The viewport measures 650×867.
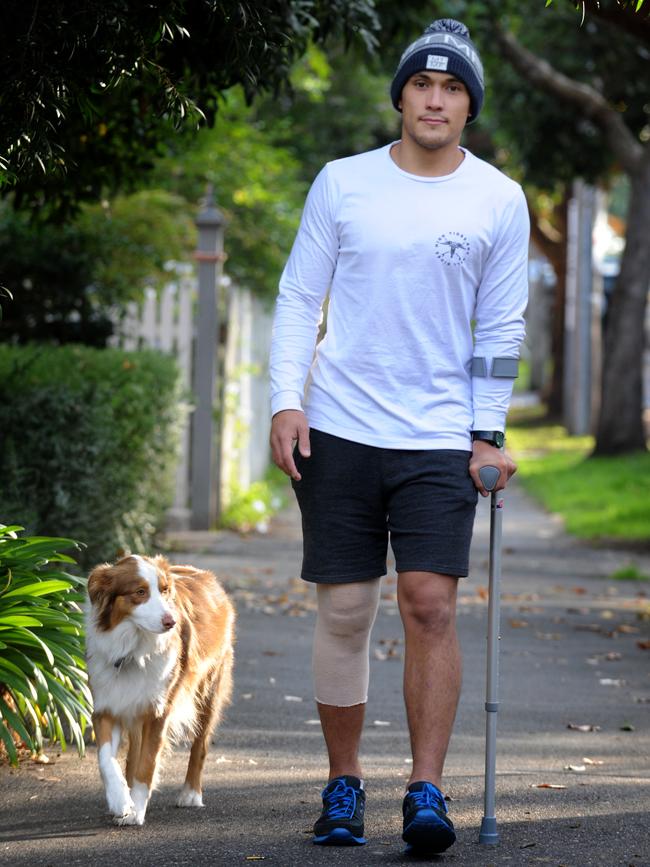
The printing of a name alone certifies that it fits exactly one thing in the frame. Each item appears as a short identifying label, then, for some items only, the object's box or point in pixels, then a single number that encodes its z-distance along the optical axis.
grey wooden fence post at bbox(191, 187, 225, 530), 25.56
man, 8.80
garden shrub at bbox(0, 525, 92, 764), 9.97
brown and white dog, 9.02
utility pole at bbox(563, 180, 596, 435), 53.59
